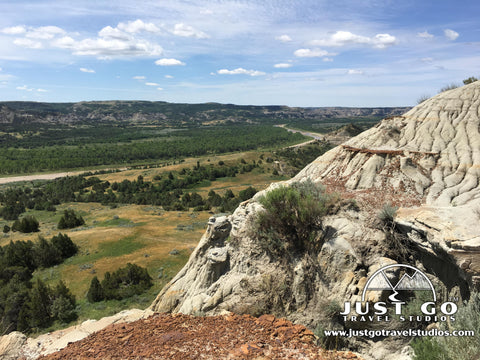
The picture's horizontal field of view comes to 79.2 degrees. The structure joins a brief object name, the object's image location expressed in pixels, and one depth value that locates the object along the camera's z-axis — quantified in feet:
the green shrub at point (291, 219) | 41.22
